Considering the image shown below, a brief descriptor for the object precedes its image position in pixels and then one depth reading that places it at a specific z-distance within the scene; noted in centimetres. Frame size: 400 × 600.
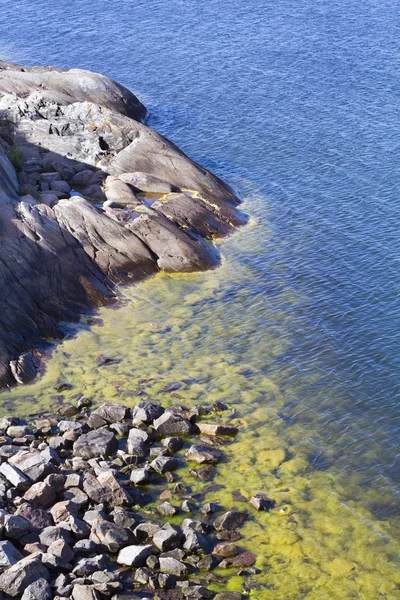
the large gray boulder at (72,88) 6181
